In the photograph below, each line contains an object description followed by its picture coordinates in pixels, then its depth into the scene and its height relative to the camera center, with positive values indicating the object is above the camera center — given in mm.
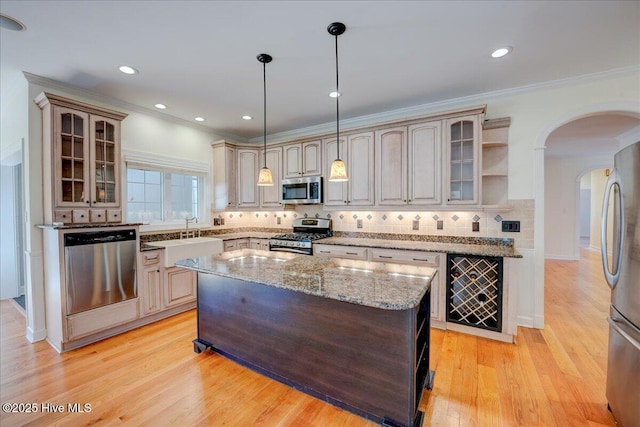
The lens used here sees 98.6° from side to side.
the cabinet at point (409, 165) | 3309 +558
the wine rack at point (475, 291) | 2850 -881
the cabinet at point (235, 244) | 4364 -572
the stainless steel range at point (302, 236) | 3875 -411
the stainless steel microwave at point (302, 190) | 4125 +290
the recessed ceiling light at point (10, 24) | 1936 +1355
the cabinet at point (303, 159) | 4168 +784
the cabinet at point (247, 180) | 4734 +502
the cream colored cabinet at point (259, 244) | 4450 -572
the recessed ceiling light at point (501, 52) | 2344 +1370
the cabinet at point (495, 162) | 3227 +567
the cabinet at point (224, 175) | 4574 +574
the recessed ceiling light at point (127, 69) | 2639 +1365
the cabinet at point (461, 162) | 3125 +543
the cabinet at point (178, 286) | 3539 -1032
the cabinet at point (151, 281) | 3281 -876
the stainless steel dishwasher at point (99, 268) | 2723 -618
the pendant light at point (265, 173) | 2472 +340
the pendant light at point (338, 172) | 2271 +309
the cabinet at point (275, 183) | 4570 +436
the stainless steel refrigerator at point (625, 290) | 1578 -503
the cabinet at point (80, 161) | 2758 +523
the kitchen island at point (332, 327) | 1630 -827
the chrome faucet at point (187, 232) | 4176 -347
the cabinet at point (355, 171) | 3748 +534
